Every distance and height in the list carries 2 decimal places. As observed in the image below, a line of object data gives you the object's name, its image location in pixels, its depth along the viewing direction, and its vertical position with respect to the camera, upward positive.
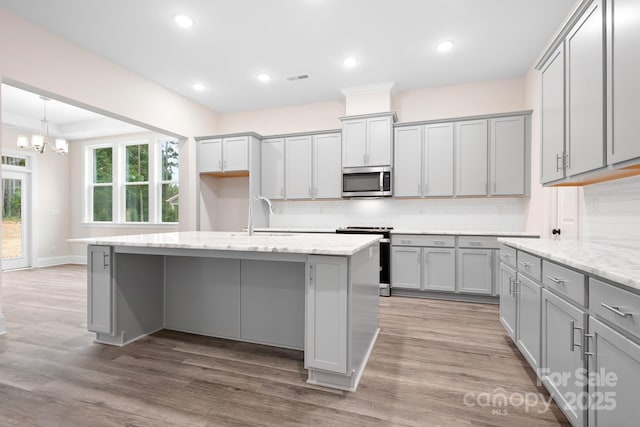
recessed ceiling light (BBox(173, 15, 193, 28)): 3.09 +1.93
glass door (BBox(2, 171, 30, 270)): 6.26 -0.16
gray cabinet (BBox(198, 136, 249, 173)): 5.15 +0.97
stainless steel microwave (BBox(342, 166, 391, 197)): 4.53 +0.46
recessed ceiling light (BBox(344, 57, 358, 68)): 3.90 +1.91
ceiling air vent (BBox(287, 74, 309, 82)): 4.36 +1.91
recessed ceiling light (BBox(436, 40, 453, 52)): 3.50 +1.91
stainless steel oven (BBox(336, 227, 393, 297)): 4.31 -0.69
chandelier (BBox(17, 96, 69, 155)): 5.19 +1.18
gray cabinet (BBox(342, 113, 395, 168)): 4.52 +1.07
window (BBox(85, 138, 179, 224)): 6.57 +0.67
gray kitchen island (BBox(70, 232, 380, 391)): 1.93 -0.64
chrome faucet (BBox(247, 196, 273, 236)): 2.97 -0.13
